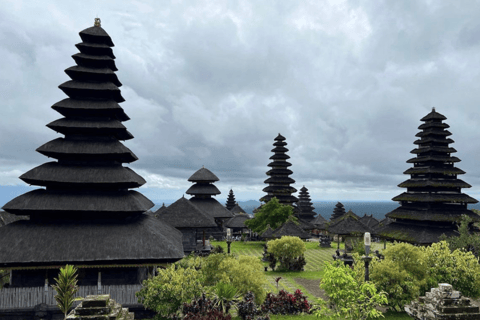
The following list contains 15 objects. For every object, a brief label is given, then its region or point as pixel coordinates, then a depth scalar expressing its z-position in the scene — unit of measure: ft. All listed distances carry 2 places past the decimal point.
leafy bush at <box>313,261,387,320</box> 45.55
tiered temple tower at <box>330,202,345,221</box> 270.67
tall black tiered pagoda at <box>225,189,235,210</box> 302.66
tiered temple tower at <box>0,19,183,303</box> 60.75
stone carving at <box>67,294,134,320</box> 36.99
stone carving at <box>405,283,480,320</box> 33.83
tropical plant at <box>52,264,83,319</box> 45.45
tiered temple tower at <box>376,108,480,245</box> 118.73
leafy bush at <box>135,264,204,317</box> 55.88
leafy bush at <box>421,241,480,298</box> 60.90
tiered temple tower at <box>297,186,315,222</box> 262.61
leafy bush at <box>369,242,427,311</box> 59.31
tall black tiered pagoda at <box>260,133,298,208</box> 203.00
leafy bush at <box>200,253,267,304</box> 58.90
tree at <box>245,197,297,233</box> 160.86
